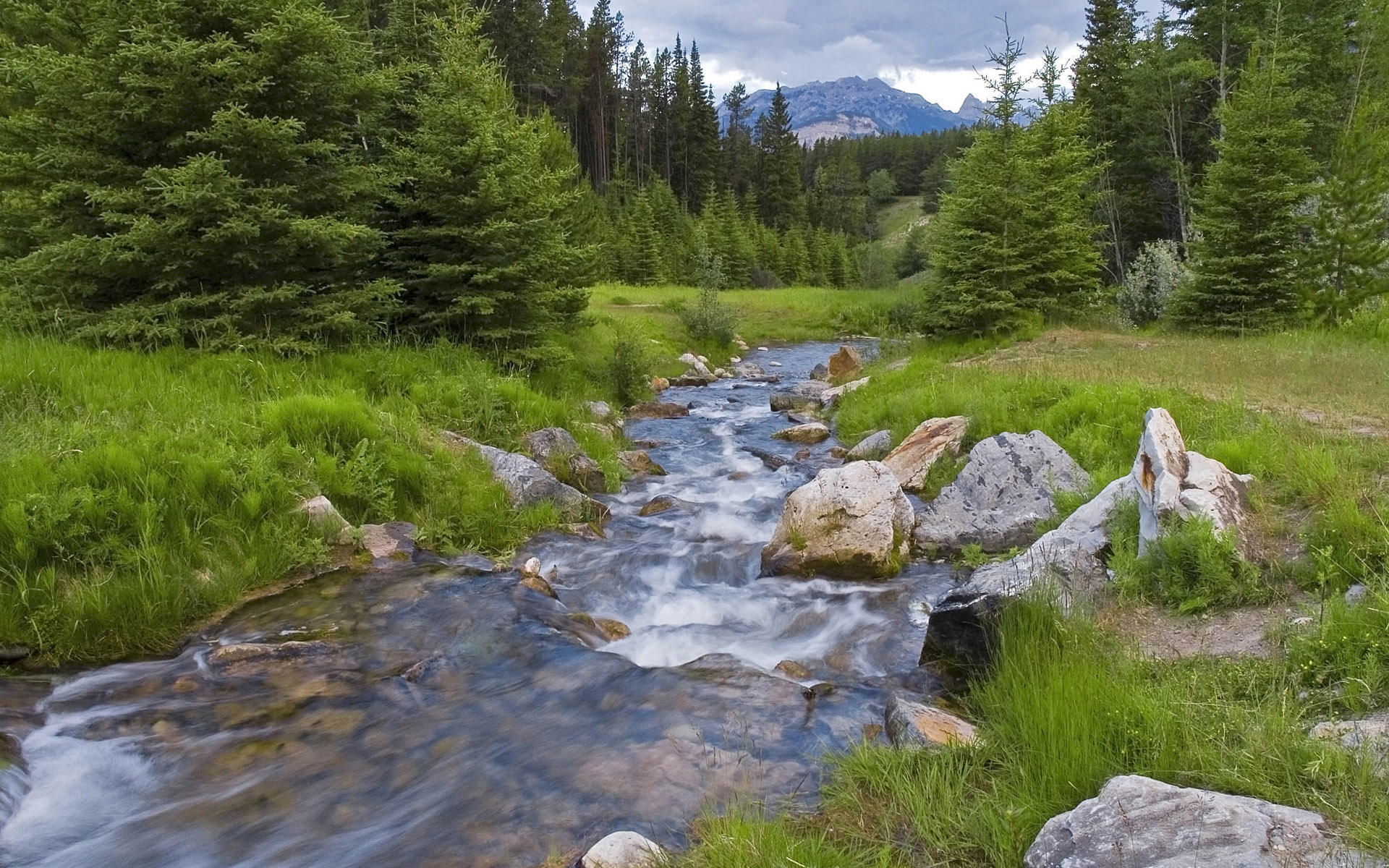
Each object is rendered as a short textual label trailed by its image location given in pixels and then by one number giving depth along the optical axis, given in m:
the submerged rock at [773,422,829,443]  13.70
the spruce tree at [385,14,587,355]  11.51
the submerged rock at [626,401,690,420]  15.86
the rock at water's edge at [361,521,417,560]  7.34
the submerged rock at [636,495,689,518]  9.59
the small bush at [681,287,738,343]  27.80
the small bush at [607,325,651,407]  15.92
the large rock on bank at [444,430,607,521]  8.75
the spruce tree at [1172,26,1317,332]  17.06
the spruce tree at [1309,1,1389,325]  16.84
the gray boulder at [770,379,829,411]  17.19
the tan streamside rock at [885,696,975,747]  4.04
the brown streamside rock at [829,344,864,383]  21.06
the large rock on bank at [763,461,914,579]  7.41
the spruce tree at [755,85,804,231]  78.69
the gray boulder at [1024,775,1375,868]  2.55
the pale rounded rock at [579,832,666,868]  3.30
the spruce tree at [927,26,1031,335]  18.27
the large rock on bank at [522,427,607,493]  9.98
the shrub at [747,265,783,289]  55.06
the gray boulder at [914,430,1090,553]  7.71
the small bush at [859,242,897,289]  55.88
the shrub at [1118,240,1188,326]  20.89
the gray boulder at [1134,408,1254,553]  5.29
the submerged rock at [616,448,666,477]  11.34
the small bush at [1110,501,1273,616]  4.79
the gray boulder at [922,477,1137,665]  5.02
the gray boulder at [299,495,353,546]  7.06
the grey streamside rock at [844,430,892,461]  11.62
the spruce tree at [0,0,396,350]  8.70
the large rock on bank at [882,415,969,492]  10.08
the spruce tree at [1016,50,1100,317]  18.80
